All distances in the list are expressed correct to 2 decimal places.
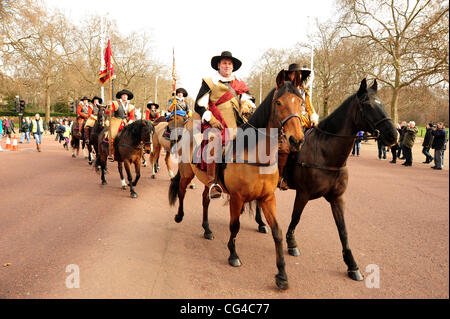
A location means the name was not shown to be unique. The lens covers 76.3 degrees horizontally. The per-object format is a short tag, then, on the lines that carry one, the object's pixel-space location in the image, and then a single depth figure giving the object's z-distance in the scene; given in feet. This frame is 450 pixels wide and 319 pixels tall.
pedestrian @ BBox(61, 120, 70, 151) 63.63
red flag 28.19
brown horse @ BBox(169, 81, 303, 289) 9.28
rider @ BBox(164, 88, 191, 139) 29.91
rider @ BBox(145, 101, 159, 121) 44.86
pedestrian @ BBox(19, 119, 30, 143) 73.31
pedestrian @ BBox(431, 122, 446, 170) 38.88
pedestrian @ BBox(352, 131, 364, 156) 60.41
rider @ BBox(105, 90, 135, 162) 26.76
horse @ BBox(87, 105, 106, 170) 30.27
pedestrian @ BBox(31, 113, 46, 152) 53.70
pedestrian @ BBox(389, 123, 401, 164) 46.81
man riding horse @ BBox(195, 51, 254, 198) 12.37
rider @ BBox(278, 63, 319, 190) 9.95
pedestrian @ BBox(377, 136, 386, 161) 53.19
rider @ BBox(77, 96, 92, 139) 41.22
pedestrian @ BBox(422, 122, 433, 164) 41.51
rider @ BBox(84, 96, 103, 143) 36.87
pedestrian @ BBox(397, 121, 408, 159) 49.88
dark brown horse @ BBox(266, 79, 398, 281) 10.62
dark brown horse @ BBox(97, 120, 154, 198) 24.31
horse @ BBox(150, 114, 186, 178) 29.30
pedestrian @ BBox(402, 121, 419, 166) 40.88
